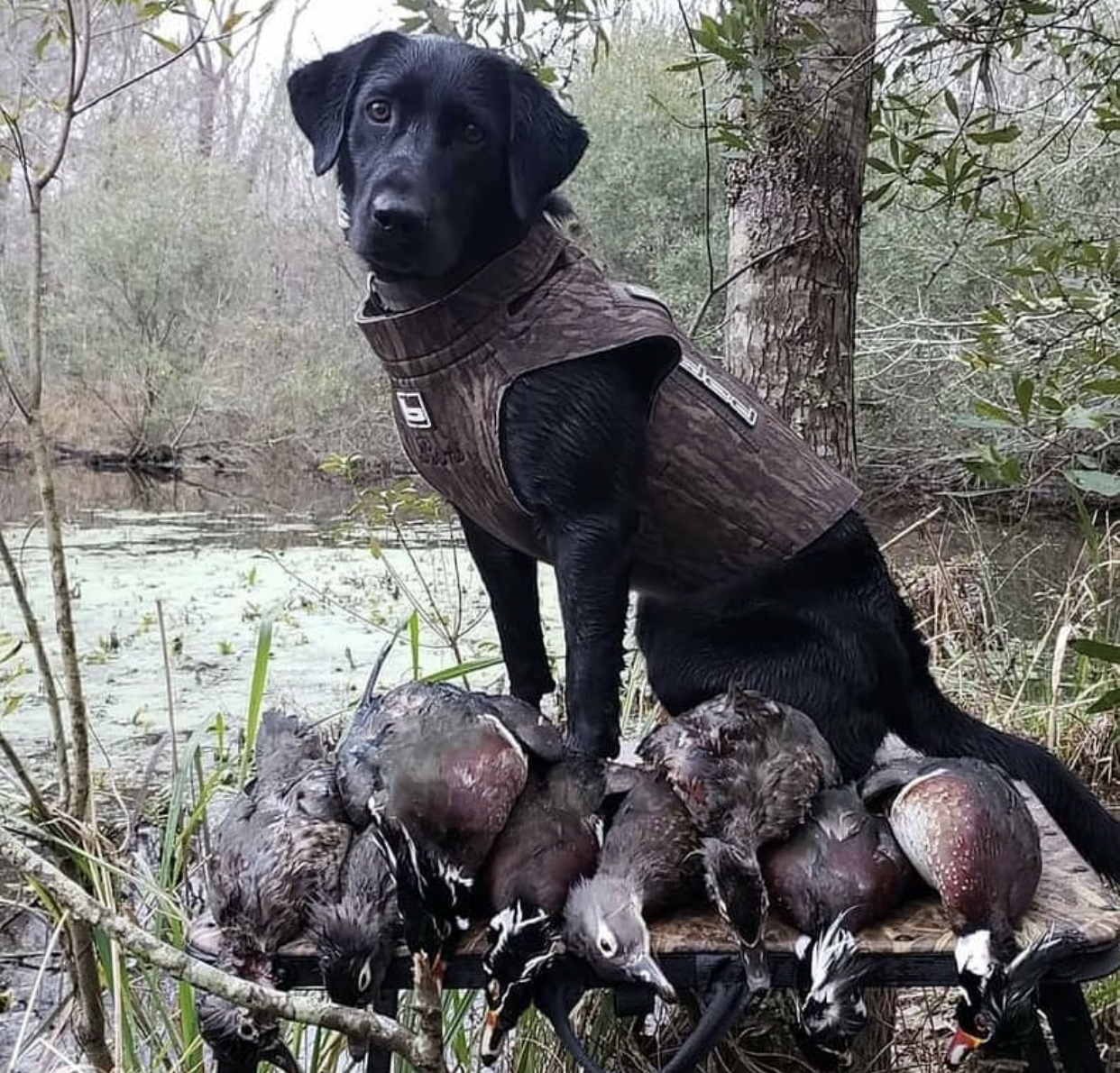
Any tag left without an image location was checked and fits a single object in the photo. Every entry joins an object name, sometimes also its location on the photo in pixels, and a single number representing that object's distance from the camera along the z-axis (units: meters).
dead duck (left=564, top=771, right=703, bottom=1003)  1.32
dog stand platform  1.36
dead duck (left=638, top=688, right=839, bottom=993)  1.36
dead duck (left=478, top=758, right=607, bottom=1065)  1.33
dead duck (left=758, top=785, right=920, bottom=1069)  1.31
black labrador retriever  1.57
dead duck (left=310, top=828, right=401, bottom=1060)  1.34
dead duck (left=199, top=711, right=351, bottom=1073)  1.38
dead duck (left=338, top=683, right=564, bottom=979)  1.36
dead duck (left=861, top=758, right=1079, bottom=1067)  1.30
